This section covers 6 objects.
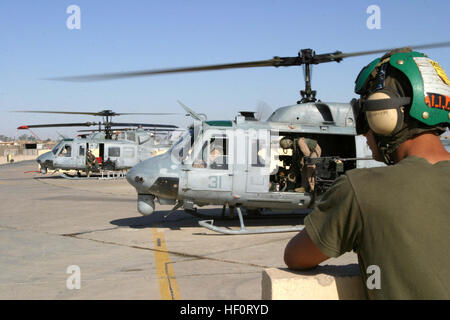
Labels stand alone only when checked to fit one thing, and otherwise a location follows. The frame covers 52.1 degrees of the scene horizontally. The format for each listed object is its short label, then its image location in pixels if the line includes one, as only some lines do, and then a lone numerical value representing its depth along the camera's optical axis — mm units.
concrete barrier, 1709
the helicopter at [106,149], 23852
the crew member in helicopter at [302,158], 9766
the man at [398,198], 1482
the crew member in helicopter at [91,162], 23922
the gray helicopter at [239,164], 9234
